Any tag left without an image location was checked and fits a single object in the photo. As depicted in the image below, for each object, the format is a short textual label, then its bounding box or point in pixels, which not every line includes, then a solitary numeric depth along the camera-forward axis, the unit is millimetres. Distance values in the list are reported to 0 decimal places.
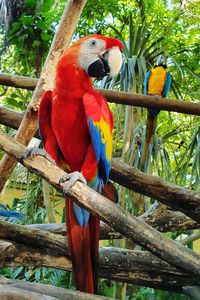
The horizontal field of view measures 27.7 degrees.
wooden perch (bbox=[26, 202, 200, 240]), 1905
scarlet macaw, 1417
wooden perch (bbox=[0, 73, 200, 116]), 2047
